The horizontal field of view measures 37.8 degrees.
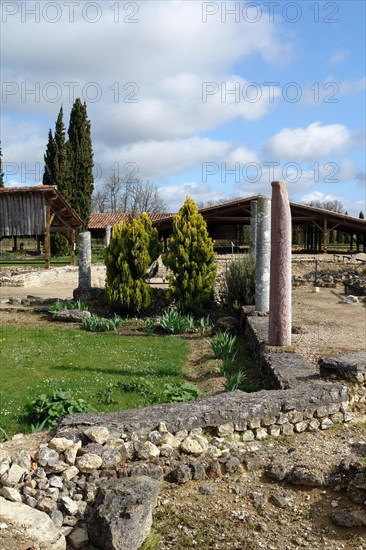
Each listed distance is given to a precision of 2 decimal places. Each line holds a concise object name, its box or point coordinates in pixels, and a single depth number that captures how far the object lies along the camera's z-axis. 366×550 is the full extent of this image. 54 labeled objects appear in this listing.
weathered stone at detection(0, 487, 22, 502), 3.78
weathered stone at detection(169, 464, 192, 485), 4.28
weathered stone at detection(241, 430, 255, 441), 5.21
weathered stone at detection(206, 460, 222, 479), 4.40
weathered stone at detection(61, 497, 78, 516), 3.80
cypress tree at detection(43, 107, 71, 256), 40.53
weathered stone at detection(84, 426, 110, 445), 4.55
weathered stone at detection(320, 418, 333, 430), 5.62
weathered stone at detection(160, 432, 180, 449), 4.72
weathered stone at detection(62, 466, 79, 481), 4.13
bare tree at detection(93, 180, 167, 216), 72.44
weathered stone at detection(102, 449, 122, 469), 4.29
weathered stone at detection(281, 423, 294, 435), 5.41
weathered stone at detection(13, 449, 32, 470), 4.13
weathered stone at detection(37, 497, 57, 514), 3.76
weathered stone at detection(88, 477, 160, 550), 3.44
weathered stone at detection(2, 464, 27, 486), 3.93
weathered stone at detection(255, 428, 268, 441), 5.28
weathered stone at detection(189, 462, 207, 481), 4.35
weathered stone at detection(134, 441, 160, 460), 4.50
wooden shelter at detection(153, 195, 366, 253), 30.14
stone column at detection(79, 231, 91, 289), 16.77
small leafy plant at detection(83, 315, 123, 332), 12.38
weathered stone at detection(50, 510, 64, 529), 3.69
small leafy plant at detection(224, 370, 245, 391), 6.89
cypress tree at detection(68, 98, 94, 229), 43.22
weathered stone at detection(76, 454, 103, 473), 4.22
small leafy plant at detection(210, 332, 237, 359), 9.26
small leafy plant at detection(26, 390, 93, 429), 5.91
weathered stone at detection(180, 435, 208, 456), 4.65
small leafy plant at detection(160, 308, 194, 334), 12.15
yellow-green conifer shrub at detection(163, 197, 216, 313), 13.88
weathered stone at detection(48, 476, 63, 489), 4.00
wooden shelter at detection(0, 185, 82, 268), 25.59
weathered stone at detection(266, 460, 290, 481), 4.34
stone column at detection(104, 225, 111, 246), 33.36
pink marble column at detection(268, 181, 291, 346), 8.23
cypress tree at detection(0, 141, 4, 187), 43.34
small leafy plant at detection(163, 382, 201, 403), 6.47
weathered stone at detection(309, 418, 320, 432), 5.57
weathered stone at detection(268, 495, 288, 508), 4.00
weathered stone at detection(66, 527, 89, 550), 3.57
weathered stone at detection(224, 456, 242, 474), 4.47
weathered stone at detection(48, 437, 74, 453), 4.38
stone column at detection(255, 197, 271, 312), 12.16
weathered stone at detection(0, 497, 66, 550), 3.39
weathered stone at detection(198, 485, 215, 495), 4.13
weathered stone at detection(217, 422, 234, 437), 5.13
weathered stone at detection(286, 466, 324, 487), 4.19
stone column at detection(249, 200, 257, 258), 19.28
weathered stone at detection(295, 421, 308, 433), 5.49
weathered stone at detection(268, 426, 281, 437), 5.37
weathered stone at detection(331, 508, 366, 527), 3.71
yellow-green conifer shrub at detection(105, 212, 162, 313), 14.11
